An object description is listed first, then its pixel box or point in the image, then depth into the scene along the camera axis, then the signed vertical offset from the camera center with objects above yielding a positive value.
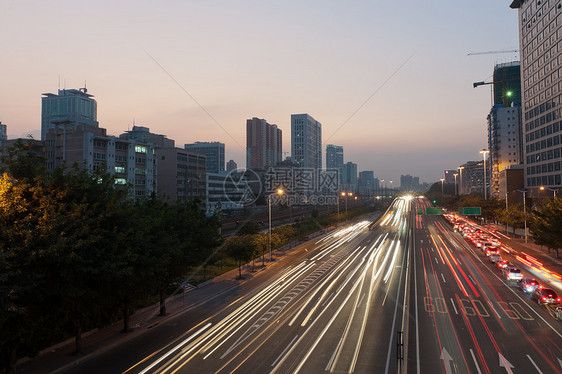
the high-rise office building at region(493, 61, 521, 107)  178.50 +59.05
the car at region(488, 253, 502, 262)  41.57 -7.70
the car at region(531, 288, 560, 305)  24.92 -7.48
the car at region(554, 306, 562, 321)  22.33 -7.72
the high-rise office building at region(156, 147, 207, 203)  114.19 +8.00
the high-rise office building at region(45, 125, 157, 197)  86.88 +11.45
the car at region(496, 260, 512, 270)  37.53 -7.66
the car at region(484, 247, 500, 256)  44.09 -7.52
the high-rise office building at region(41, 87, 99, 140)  81.00 +17.18
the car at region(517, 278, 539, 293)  28.62 -7.62
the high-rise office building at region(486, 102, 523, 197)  137.12 +21.97
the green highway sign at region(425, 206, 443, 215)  82.06 -3.90
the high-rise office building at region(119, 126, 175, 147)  134.38 +22.33
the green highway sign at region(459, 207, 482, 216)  73.00 -3.71
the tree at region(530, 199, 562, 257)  38.62 -3.83
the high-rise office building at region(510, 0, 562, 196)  72.56 +23.14
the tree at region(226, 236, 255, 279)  36.12 -5.75
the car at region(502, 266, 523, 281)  32.84 -7.60
